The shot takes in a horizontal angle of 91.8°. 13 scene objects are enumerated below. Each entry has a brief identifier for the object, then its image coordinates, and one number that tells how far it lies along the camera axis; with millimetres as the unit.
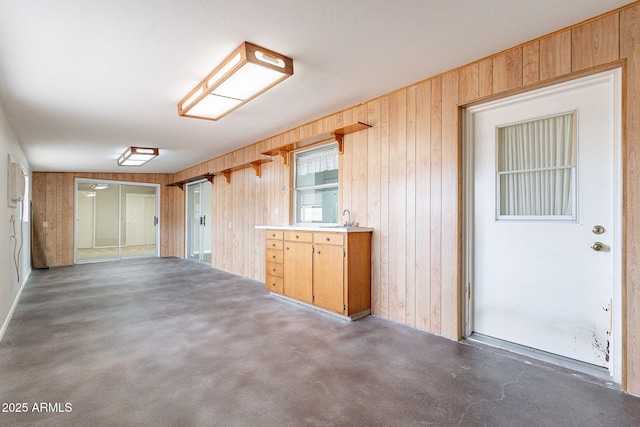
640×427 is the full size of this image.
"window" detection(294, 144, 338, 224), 4324
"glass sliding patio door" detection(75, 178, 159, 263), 8602
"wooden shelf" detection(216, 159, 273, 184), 5561
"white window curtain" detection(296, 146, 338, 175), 4312
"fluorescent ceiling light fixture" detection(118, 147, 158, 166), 5828
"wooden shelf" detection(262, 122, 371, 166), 3734
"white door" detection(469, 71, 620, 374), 2236
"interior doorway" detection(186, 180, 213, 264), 8000
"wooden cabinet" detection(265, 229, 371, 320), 3451
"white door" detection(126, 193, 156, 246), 9414
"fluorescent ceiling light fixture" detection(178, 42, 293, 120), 2453
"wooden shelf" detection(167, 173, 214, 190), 7257
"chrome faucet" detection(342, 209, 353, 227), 3912
